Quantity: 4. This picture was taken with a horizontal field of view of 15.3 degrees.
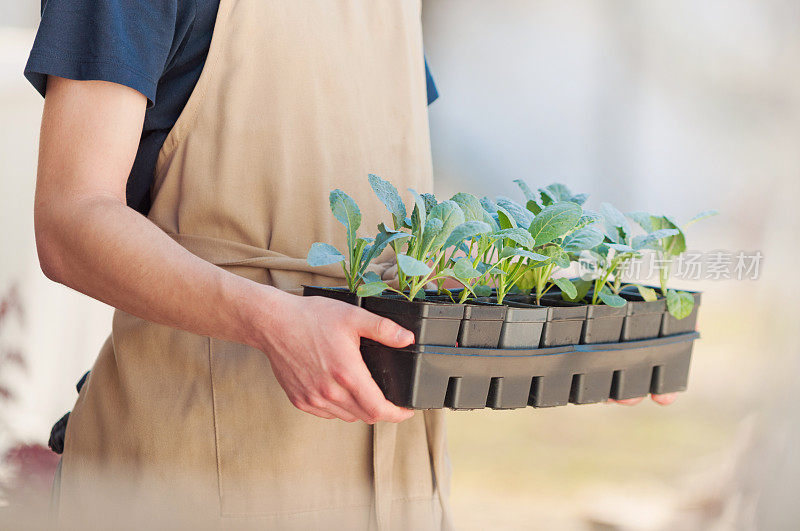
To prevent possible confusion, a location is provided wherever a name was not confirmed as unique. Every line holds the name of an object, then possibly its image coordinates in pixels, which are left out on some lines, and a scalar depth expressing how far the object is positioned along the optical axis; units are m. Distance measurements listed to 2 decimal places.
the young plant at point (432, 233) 2.65
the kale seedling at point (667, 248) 2.82
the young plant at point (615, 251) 2.80
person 2.68
